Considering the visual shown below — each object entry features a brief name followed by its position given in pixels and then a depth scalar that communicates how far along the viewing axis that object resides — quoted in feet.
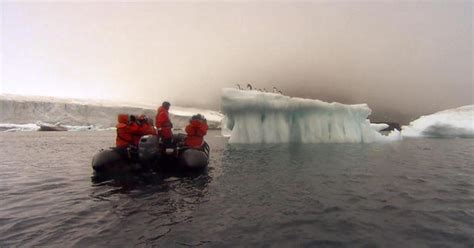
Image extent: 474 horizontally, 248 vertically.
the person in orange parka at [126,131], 35.79
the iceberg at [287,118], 79.00
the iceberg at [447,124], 131.03
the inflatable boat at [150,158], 33.94
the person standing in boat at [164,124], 38.24
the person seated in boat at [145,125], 36.70
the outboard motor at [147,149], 33.94
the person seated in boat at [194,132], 38.70
